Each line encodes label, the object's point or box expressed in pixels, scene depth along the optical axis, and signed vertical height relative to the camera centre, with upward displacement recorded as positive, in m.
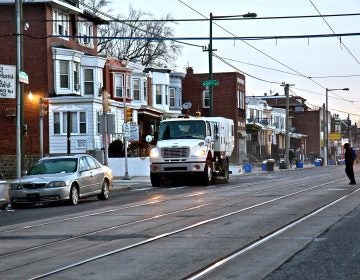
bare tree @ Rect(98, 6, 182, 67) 68.62 +12.28
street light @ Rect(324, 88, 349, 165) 81.69 +0.50
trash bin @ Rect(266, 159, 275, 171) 55.72 -0.75
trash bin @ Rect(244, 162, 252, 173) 52.17 -0.91
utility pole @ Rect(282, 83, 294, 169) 61.54 +3.07
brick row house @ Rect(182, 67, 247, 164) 68.75 +6.60
